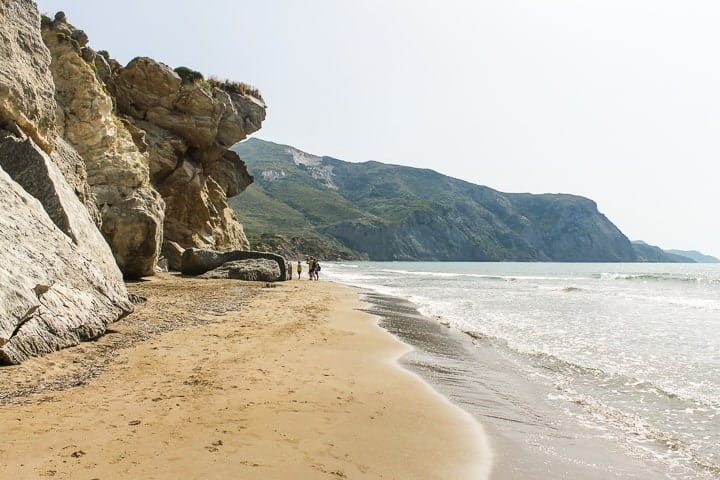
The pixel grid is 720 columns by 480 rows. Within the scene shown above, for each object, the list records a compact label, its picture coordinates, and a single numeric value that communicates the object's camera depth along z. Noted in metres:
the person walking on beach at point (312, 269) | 35.20
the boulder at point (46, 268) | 6.41
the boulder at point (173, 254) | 30.38
